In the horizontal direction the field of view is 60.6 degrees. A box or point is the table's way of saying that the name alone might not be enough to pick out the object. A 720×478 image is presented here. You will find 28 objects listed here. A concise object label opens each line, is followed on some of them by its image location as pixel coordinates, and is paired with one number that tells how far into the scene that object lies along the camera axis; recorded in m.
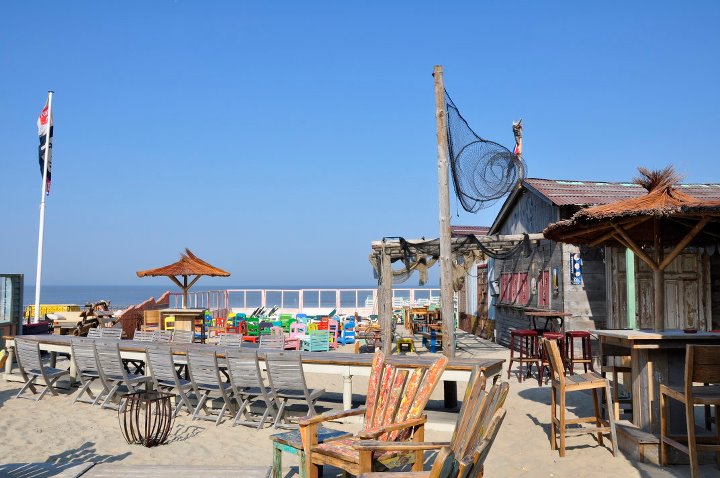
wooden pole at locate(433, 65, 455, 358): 8.92
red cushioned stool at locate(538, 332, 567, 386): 8.67
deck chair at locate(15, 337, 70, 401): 8.05
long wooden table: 6.21
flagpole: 15.55
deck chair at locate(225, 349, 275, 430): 6.54
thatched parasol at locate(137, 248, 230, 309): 15.50
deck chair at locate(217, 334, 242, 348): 8.57
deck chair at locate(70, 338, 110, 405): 7.83
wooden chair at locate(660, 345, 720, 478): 4.55
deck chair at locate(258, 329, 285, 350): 8.01
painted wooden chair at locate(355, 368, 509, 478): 3.07
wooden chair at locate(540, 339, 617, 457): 5.30
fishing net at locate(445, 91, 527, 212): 10.06
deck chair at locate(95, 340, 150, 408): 7.45
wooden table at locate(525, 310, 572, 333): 9.70
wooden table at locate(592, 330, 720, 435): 5.29
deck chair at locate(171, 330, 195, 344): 9.27
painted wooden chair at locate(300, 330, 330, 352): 11.77
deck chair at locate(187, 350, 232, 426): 6.74
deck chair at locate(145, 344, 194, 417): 7.03
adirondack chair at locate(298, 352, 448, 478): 3.95
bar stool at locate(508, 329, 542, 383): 9.10
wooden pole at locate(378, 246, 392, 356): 11.43
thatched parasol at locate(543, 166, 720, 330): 5.58
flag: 16.14
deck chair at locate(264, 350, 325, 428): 6.39
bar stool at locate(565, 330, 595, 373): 8.38
